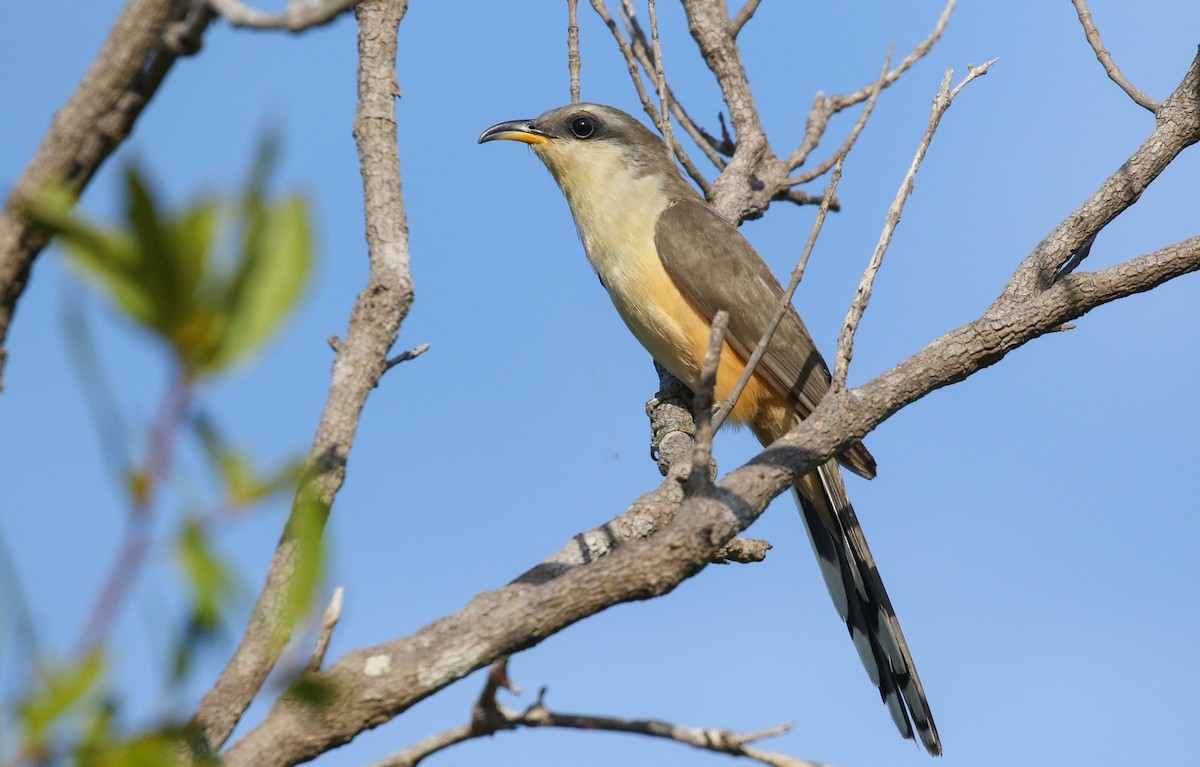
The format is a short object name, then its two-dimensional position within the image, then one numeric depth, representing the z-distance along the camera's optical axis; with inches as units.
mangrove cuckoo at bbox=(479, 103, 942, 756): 489.4
